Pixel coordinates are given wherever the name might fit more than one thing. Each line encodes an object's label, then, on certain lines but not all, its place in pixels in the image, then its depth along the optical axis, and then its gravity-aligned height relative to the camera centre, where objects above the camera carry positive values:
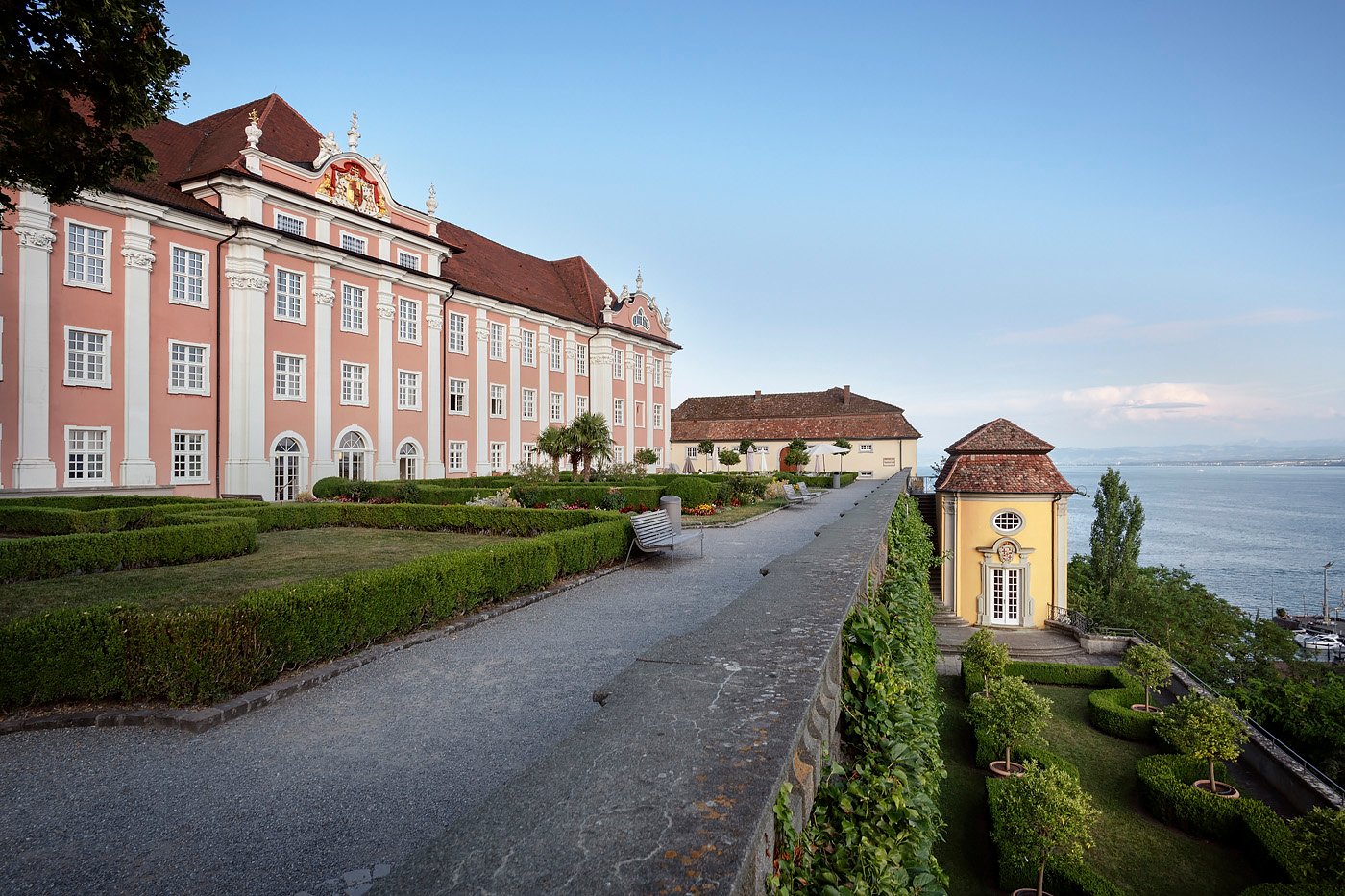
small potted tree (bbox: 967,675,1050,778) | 12.46 -4.77
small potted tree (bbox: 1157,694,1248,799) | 12.09 -4.95
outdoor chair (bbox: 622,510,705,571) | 11.81 -1.38
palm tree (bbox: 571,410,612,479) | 27.23 +0.78
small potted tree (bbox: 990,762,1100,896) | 8.60 -4.61
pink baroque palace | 20.00 +4.51
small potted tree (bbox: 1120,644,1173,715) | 17.17 -5.28
